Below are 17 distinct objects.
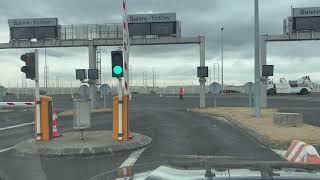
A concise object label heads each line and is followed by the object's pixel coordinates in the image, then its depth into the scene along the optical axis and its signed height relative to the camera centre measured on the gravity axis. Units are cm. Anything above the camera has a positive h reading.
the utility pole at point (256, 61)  2470 +93
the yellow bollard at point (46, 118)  1583 -111
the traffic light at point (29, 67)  1627 +49
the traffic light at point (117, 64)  1579 +54
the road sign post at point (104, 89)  3622 -51
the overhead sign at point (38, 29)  3575 +372
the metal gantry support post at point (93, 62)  3568 +139
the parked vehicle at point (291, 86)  7131 -87
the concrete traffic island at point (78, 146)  1341 -176
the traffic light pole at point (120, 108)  1530 -81
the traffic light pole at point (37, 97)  1566 -45
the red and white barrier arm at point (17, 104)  2367 -99
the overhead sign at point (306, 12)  3359 +445
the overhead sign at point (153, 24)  3450 +384
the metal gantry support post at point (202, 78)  3527 +19
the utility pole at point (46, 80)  8919 +41
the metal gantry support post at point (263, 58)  3306 +147
